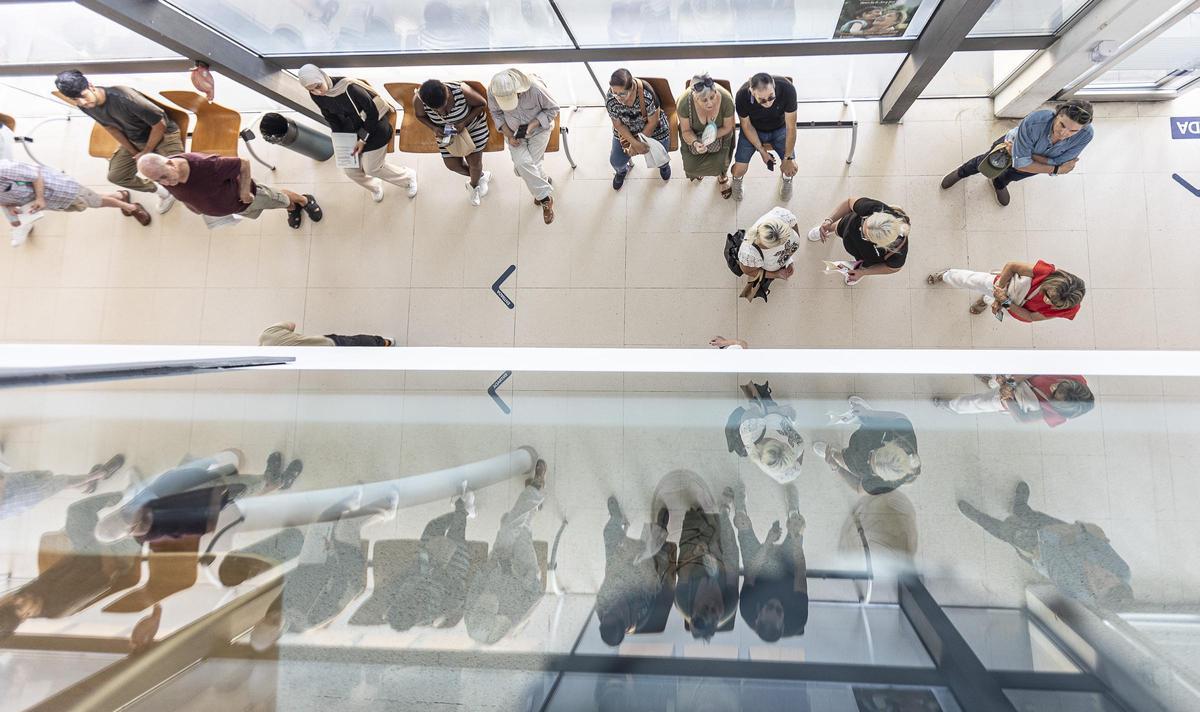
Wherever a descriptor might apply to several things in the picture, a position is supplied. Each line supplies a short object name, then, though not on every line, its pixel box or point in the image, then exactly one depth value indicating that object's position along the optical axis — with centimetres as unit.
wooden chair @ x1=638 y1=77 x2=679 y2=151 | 329
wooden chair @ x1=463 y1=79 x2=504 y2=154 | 369
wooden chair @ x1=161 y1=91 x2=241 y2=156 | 377
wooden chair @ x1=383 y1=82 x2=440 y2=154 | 368
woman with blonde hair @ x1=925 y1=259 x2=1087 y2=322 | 279
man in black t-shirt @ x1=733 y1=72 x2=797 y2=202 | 302
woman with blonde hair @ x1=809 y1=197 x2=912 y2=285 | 287
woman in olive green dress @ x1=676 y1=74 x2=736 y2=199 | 295
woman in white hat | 293
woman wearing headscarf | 319
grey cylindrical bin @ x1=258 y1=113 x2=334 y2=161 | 334
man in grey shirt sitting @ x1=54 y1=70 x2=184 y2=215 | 311
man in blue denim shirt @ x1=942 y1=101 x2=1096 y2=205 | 289
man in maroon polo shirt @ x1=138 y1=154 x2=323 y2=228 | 308
